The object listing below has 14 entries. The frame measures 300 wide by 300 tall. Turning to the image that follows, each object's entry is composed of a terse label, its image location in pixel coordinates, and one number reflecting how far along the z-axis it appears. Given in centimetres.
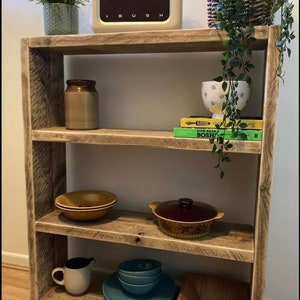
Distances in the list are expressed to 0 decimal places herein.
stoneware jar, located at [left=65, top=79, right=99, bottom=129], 121
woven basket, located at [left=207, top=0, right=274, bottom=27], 90
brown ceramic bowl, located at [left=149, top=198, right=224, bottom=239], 106
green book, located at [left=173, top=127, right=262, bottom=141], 96
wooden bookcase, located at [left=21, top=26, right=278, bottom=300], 96
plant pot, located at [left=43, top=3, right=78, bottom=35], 114
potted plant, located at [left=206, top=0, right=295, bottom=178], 90
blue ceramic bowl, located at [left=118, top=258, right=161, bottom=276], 119
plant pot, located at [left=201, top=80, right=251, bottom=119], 100
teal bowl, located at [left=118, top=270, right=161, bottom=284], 119
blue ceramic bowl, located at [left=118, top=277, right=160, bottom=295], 119
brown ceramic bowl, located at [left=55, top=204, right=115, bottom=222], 117
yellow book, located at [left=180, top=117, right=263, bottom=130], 97
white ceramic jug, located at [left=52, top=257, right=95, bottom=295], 129
